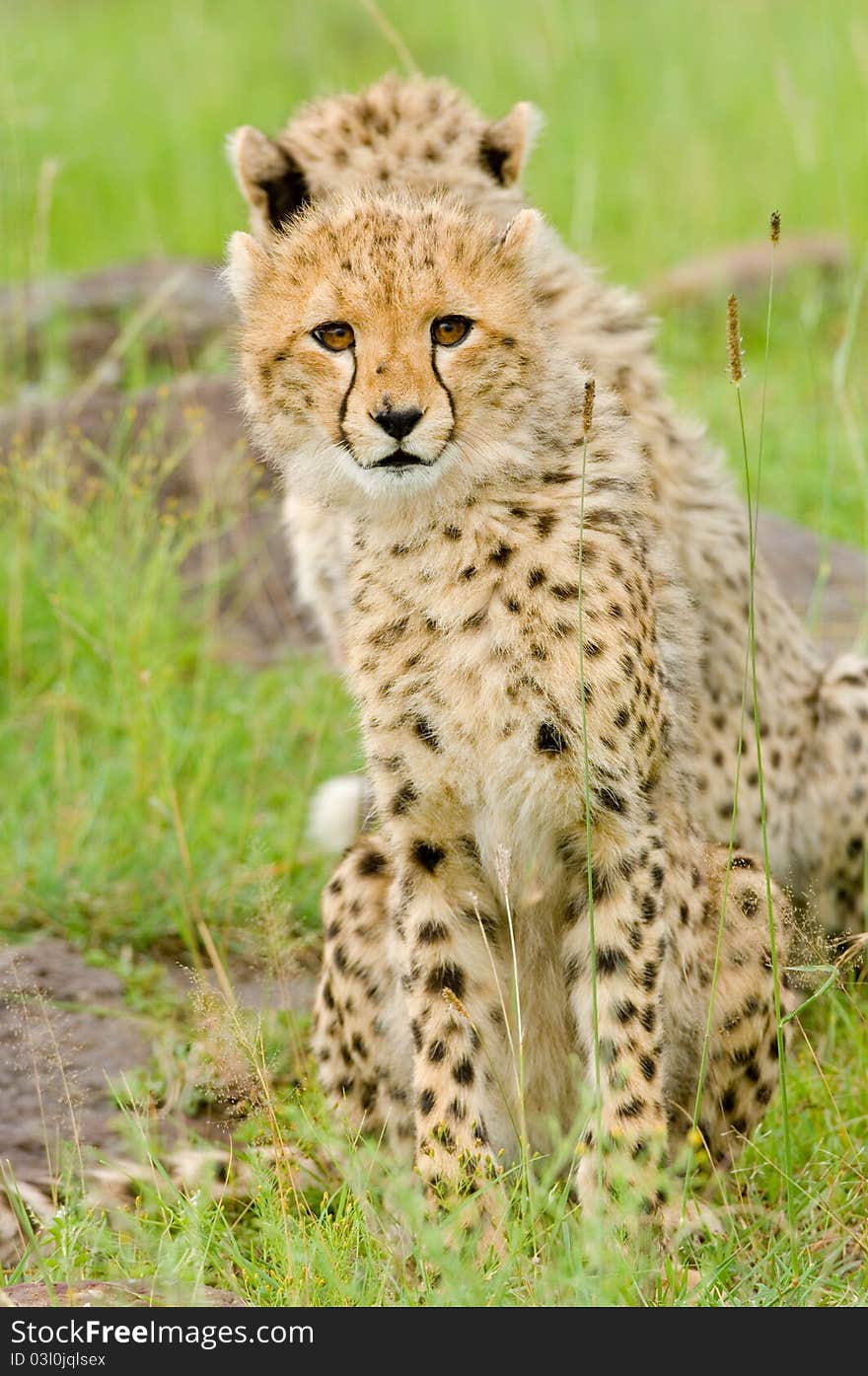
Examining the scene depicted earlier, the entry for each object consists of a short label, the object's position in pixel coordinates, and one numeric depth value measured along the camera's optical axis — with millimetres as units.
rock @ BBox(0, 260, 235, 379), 12734
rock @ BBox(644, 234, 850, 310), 13687
